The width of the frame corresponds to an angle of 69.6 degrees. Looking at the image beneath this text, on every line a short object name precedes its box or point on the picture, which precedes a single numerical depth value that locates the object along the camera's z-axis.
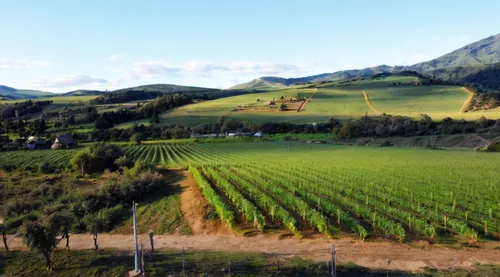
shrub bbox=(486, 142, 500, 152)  75.38
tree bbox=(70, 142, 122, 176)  55.03
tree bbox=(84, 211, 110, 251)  24.89
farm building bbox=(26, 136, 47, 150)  93.09
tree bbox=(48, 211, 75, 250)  22.34
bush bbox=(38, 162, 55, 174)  56.78
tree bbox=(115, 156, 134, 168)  55.50
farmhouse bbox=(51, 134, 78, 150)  90.13
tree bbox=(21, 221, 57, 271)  21.03
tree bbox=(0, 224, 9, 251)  26.12
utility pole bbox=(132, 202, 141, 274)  19.89
